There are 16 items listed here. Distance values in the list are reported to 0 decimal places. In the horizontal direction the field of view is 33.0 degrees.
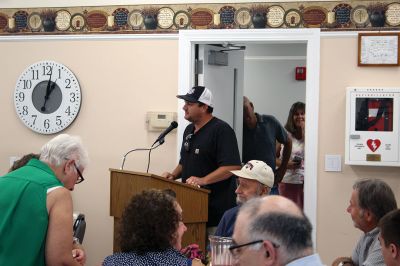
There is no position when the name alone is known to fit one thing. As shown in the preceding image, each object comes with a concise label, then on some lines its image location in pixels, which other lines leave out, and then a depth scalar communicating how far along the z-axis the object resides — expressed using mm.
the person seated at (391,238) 2537
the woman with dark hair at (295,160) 6137
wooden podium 4324
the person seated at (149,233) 2646
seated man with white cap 3783
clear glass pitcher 2430
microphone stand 5127
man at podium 4539
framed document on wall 4859
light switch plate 4949
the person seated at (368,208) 3223
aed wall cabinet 4828
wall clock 5480
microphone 4950
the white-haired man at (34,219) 2789
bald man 1808
